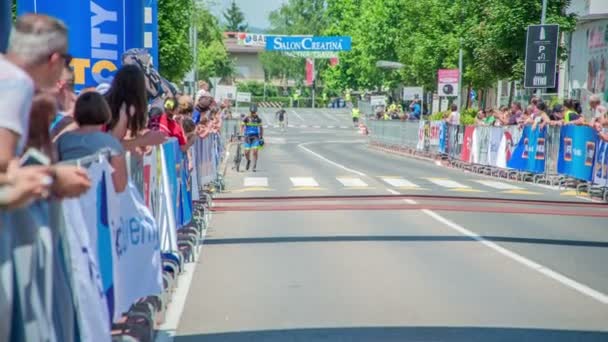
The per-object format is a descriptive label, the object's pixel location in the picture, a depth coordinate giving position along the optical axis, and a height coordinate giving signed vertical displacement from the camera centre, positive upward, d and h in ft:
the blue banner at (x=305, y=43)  352.28 +0.87
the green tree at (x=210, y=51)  293.04 -2.33
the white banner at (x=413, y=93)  216.95 -7.91
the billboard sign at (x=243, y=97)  236.84 -10.18
